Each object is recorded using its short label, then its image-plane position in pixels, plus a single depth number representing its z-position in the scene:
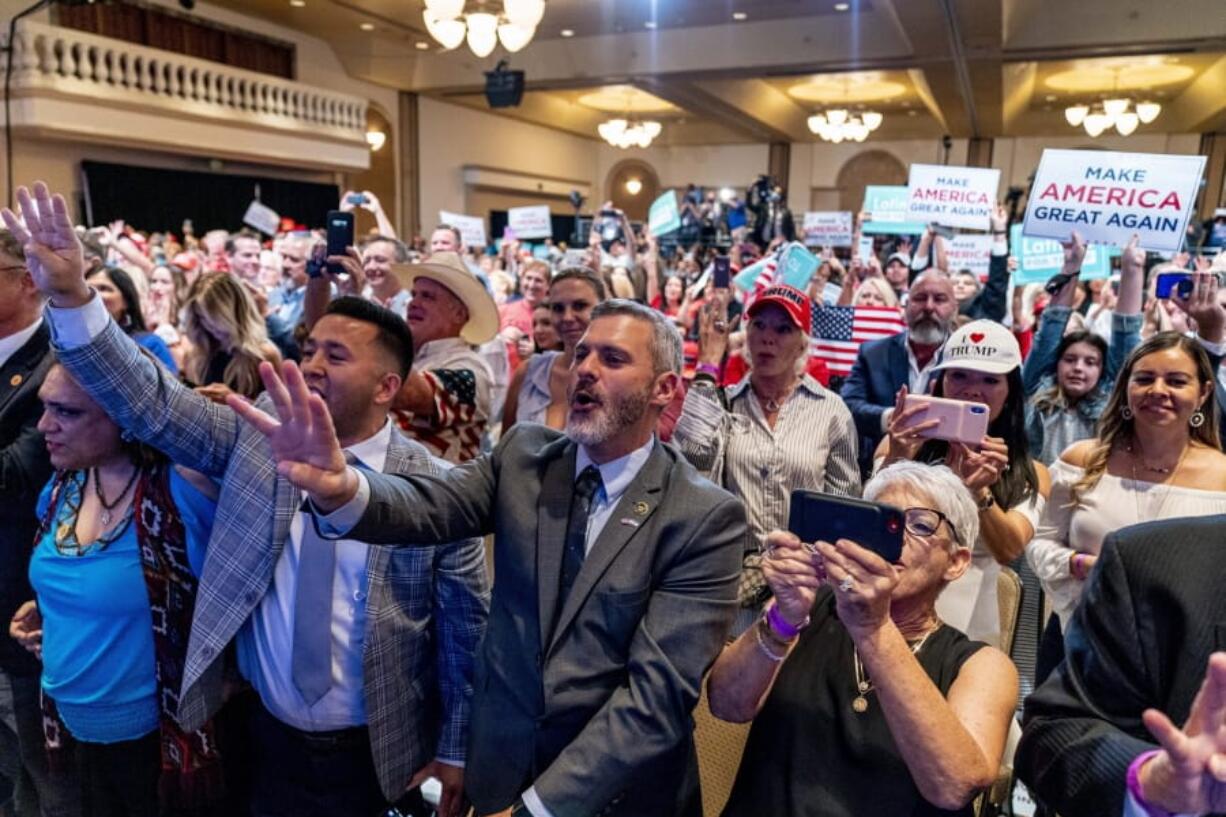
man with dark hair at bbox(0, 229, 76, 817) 1.98
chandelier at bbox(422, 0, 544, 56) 6.74
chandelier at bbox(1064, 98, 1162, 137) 13.12
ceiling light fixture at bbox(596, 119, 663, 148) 14.81
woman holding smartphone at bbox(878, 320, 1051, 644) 1.98
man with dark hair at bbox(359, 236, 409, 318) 3.80
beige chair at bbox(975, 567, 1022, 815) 1.94
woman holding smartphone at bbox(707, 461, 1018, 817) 1.26
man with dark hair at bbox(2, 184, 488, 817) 1.64
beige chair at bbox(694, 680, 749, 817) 1.68
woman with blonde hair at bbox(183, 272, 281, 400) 2.94
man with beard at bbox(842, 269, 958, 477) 3.26
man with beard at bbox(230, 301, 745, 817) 1.35
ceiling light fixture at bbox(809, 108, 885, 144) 14.58
